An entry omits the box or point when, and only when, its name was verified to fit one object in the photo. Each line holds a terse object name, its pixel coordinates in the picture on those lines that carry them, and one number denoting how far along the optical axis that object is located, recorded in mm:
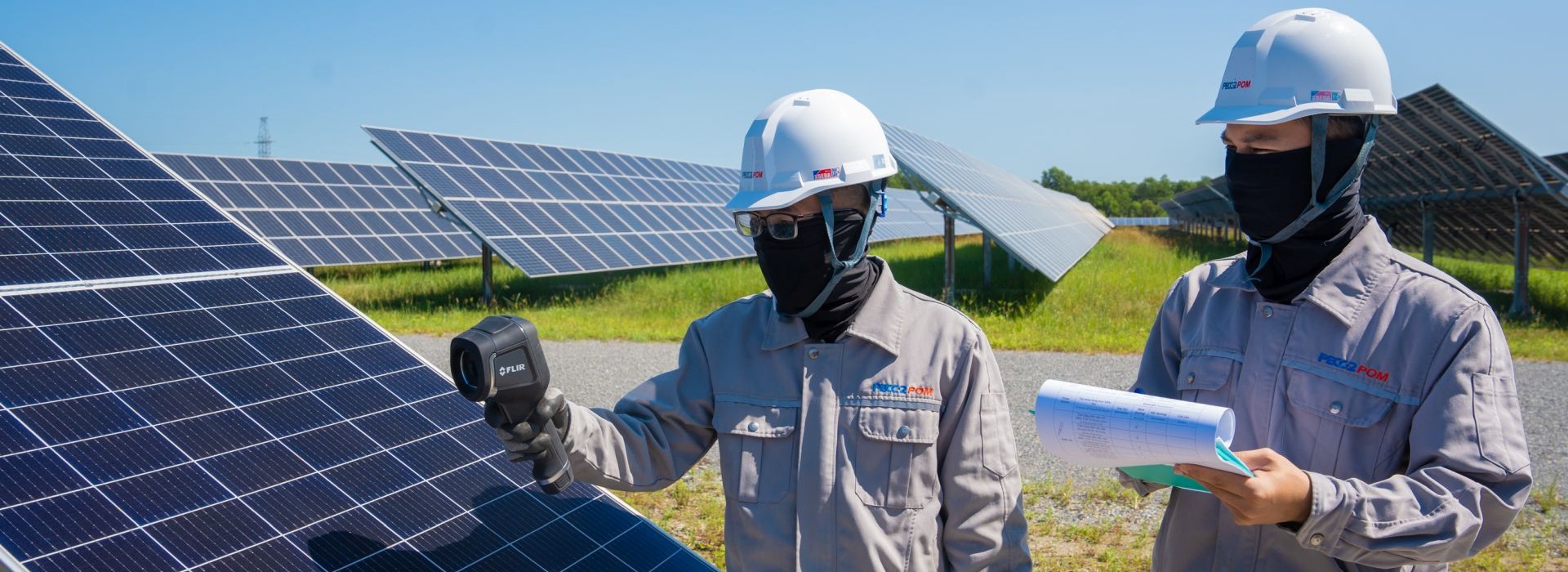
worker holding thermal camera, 2432
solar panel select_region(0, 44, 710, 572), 2471
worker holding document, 1869
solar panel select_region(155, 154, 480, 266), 17312
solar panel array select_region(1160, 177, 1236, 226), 39844
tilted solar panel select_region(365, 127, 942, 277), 15508
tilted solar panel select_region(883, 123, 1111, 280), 13195
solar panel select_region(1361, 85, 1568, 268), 14250
